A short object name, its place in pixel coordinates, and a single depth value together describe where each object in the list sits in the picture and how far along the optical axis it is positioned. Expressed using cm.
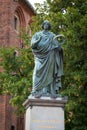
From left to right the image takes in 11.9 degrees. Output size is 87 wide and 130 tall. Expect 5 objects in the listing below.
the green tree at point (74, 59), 1909
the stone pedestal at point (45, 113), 1156
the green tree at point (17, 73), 1983
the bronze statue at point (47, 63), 1234
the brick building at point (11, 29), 2870
